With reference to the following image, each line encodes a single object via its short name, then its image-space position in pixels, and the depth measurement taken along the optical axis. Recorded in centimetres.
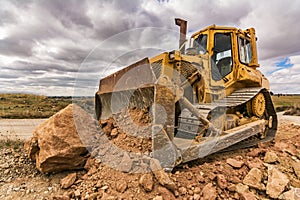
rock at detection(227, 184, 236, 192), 275
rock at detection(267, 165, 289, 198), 273
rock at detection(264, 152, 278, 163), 359
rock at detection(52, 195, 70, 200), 261
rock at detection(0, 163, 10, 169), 345
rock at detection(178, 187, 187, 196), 260
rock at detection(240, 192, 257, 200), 258
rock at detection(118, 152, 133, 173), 292
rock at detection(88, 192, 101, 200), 259
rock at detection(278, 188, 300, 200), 261
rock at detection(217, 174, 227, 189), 278
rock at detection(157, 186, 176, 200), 252
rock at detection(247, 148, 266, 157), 389
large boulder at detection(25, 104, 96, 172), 311
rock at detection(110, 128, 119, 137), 372
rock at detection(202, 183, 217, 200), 257
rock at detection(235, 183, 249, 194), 271
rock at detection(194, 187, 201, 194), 264
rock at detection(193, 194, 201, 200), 254
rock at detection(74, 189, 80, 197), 270
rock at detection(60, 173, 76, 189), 291
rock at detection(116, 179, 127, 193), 263
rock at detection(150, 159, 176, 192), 259
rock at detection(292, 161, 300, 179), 333
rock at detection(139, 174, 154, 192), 259
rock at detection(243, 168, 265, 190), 285
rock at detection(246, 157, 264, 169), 329
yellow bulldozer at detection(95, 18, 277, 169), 296
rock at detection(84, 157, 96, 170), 322
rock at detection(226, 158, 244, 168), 326
